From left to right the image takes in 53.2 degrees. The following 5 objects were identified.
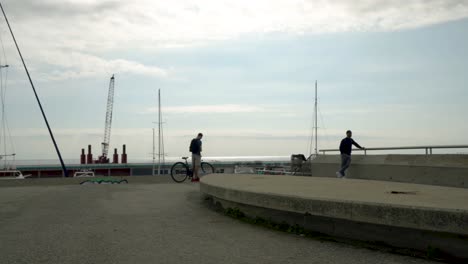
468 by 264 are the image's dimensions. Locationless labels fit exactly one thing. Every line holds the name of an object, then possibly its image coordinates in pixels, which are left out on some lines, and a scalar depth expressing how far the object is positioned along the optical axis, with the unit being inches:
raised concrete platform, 206.4
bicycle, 743.7
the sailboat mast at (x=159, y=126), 2956.2
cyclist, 672.4
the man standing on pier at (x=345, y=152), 614.5
